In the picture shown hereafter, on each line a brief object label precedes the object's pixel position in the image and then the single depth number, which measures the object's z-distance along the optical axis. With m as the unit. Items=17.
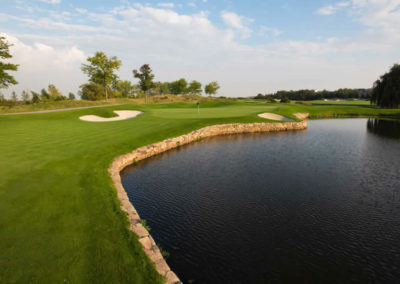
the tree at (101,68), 53.06
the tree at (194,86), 115.00
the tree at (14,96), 108.90
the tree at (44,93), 93.91
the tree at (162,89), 161.66
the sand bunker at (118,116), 26.09
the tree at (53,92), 92.44
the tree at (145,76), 59.62
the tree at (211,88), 119.01
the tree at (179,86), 108.06
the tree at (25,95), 105.94
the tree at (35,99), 75.40
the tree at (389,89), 47.75
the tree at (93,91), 85.19
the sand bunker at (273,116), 33.84
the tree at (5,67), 30.80
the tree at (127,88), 116.20
